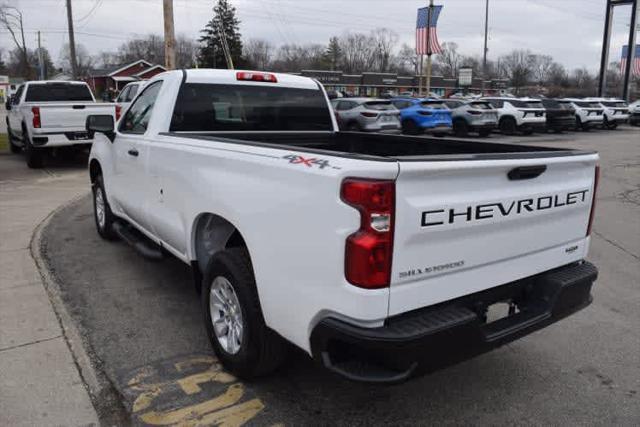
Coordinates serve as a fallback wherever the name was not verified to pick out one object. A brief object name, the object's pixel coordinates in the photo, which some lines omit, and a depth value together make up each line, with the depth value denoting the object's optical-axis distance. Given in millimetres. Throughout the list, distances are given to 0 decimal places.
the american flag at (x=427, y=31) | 33031
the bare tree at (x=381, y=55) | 112344
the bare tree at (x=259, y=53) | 84888
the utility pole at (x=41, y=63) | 56438
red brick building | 79062
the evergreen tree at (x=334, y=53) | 105938
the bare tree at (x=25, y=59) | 52281
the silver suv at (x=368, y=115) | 20375
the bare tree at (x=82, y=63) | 90169
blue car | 22234
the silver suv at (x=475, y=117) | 22625
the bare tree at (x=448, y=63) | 115438
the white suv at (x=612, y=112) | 29625
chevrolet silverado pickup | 2410
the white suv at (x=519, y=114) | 23953
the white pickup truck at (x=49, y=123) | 12242
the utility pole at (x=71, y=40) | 28250
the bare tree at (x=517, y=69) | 92125
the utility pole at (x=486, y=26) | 59719
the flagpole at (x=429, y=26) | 33066
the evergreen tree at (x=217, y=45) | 60688
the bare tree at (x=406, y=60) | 108875
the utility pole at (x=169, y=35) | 16219
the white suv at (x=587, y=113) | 28625
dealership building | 70438
